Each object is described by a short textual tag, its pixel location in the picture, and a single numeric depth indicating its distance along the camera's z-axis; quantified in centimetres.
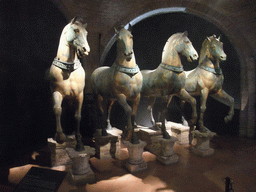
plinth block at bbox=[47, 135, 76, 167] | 361
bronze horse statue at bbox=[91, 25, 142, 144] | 331
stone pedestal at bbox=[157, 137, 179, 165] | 388
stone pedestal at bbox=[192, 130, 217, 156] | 439
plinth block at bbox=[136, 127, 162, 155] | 463
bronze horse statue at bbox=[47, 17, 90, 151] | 296
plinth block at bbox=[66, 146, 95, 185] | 309
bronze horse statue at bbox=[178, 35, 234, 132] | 447
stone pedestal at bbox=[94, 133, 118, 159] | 410
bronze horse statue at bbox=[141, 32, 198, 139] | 381
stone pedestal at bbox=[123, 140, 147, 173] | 354
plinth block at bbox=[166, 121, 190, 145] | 516
